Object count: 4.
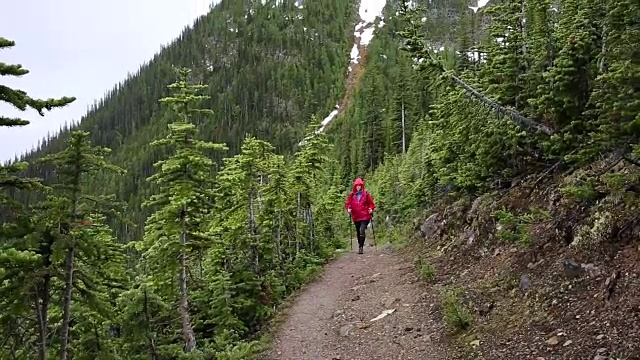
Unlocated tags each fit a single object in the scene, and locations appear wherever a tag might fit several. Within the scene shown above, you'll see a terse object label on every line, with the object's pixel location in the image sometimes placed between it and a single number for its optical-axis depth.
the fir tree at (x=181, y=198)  12.73
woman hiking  17.16
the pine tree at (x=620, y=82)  6.25
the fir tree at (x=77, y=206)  8.70
